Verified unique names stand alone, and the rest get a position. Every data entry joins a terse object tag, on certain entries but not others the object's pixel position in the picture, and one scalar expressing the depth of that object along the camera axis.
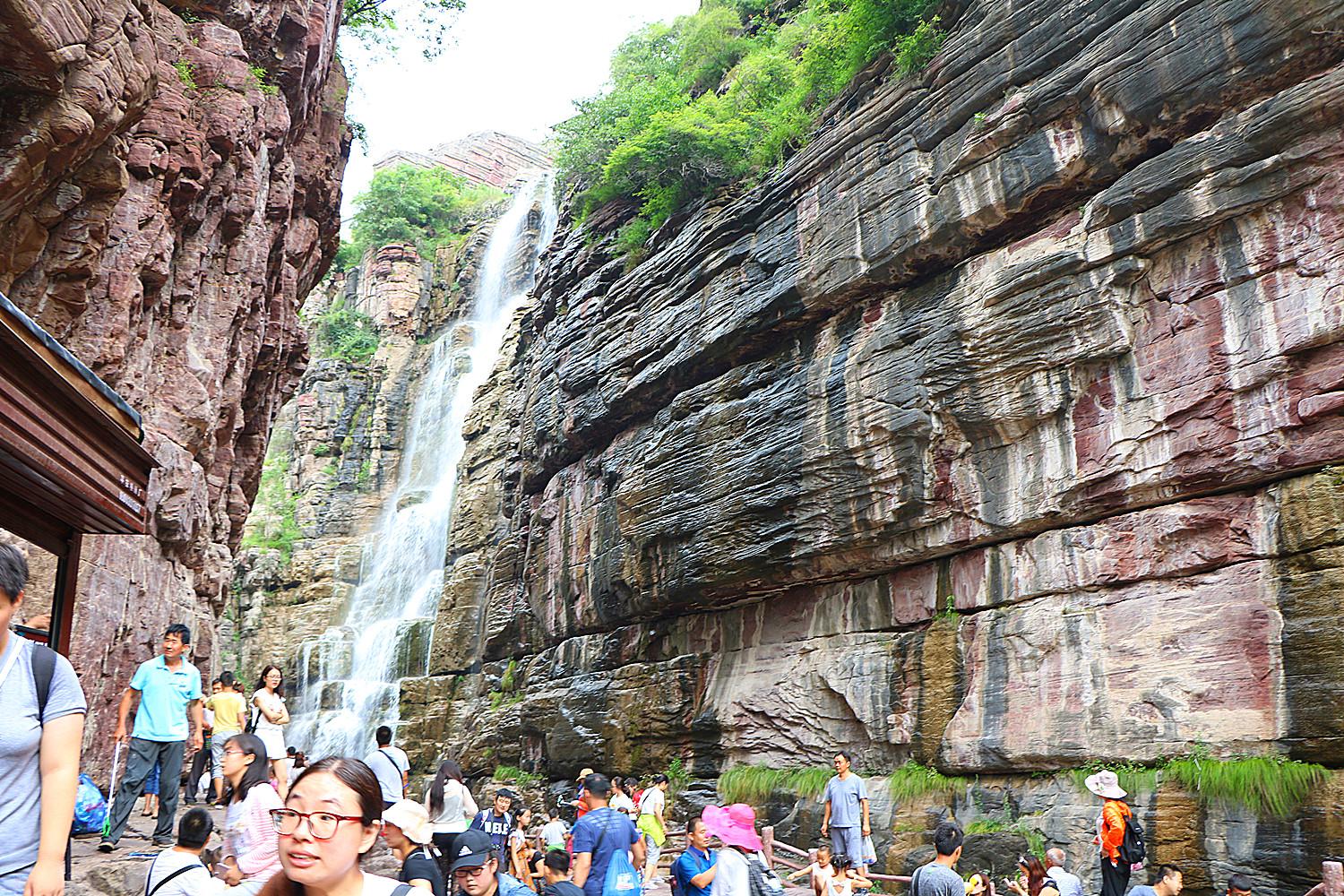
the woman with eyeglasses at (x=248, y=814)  4.50
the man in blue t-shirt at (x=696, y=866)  6.74
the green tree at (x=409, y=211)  46.53
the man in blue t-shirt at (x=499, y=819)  9.26
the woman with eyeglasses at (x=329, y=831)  2.32
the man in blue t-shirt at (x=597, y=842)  6.28
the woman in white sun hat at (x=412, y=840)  5.21
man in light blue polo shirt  7.62
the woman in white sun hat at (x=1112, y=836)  9.09
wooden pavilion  4.02
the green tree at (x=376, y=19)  23.66
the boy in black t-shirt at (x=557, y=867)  6.15
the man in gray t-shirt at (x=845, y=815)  11.49
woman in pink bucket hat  6.52
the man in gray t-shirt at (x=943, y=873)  5.95
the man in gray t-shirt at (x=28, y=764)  2.89
